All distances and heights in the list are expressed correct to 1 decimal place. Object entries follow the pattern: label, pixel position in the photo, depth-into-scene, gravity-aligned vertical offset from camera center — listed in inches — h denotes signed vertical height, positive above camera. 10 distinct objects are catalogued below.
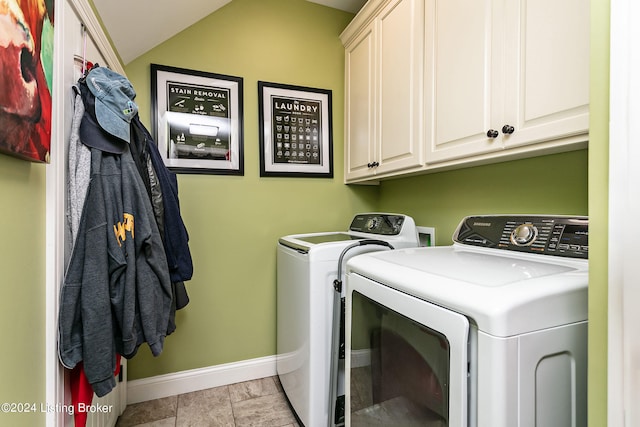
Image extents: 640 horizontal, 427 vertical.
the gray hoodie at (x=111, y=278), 38.8 -9.3
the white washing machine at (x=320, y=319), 58.6 -21.8
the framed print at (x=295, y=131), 83.6 +23.3
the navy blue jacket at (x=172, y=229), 55.5 -3.3
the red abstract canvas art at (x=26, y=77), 26.1 +13.2
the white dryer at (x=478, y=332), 24.4 -11.5
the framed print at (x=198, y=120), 74.5 +23.8
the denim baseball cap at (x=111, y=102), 42.0 +15.9
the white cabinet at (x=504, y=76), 35.4 +19.2
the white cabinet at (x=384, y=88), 59.8 +28.7
